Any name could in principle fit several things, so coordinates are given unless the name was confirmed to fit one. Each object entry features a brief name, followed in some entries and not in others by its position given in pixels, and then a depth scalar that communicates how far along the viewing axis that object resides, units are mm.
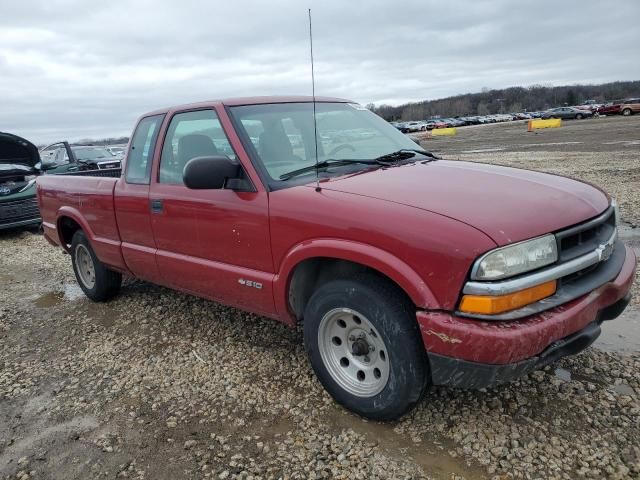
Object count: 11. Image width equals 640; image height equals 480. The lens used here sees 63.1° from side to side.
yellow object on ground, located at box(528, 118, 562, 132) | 42512
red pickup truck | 2445
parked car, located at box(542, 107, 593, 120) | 56981
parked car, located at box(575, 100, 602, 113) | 59488
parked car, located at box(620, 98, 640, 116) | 49281
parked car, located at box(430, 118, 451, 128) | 74000
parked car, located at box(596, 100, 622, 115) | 53162
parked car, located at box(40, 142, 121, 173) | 12266
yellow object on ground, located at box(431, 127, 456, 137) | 47803
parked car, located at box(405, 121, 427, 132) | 72875
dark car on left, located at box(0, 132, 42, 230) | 9430
